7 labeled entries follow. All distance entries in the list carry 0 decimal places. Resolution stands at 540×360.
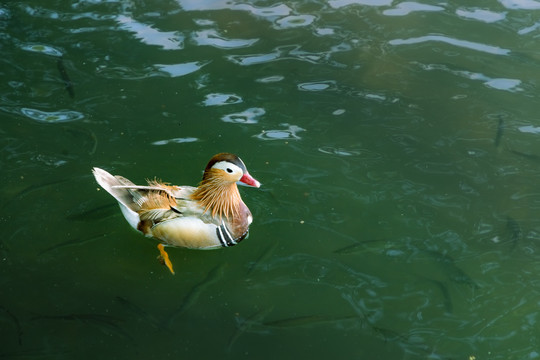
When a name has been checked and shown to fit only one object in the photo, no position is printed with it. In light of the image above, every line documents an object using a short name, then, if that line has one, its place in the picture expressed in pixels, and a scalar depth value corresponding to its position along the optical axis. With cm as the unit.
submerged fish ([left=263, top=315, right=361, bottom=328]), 858
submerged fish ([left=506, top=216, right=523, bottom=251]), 977
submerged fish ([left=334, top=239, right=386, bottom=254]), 955
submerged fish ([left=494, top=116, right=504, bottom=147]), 1148
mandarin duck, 934
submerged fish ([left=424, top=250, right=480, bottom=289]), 919
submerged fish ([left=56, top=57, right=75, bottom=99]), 1204
